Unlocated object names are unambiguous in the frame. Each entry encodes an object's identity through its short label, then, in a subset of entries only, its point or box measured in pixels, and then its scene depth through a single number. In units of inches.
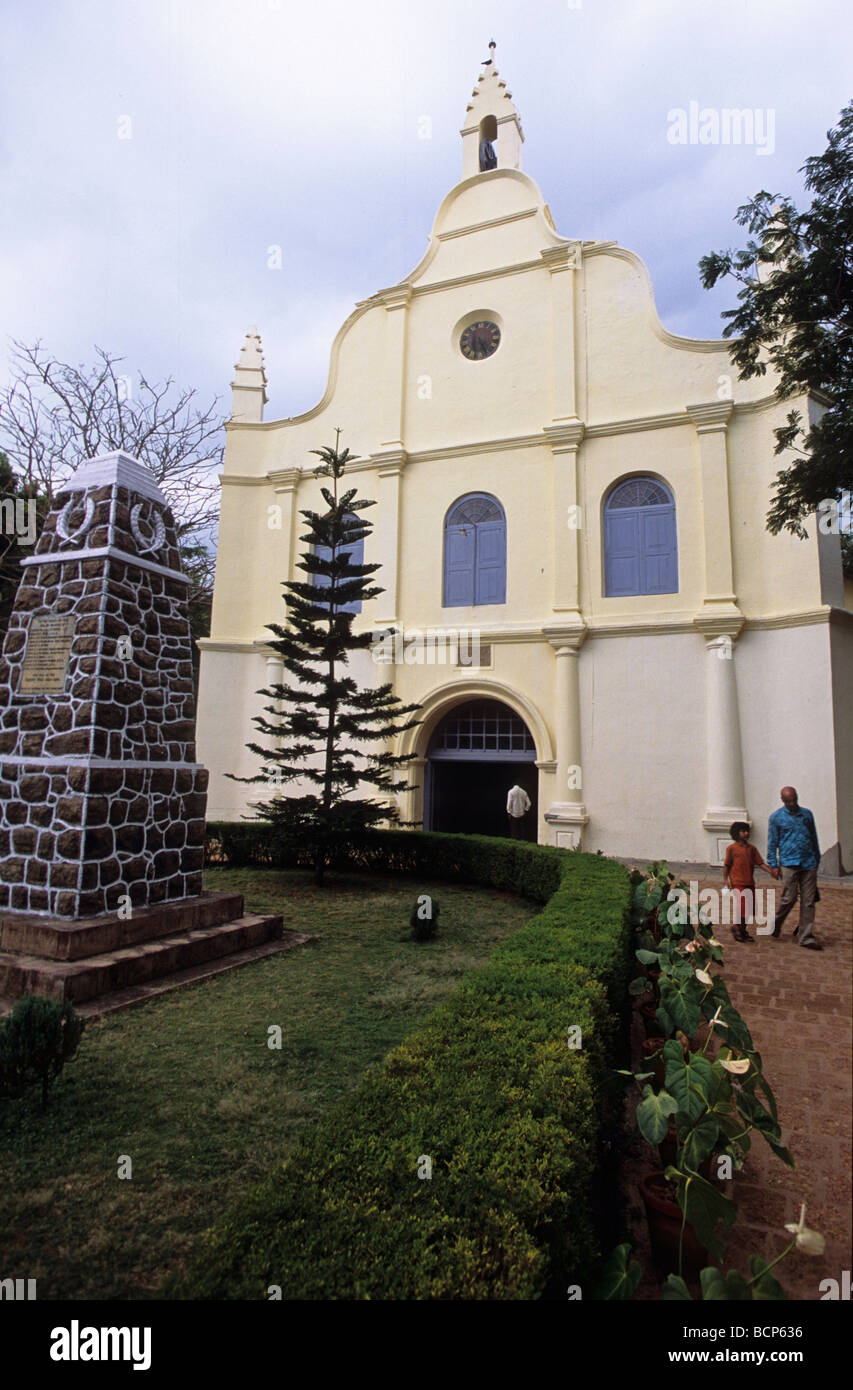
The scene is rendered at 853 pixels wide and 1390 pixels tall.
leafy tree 211.0
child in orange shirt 195.3
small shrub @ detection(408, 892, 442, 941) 251.9
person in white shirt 461.3
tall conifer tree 374.0
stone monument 193.6
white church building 416.2
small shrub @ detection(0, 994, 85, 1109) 121.8
